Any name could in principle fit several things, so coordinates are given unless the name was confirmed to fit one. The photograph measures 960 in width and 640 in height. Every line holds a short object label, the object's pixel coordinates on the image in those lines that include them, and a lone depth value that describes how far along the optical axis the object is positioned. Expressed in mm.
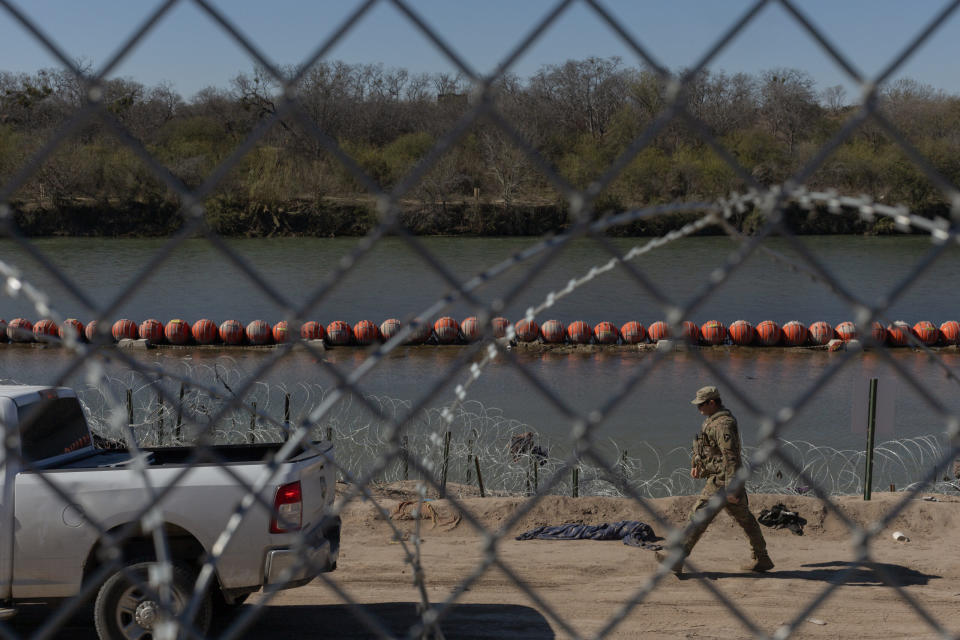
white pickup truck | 6238
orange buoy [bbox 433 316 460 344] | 25719
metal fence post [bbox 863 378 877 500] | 10555
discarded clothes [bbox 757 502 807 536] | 10023
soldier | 8234
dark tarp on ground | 9633
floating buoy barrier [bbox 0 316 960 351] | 25062
